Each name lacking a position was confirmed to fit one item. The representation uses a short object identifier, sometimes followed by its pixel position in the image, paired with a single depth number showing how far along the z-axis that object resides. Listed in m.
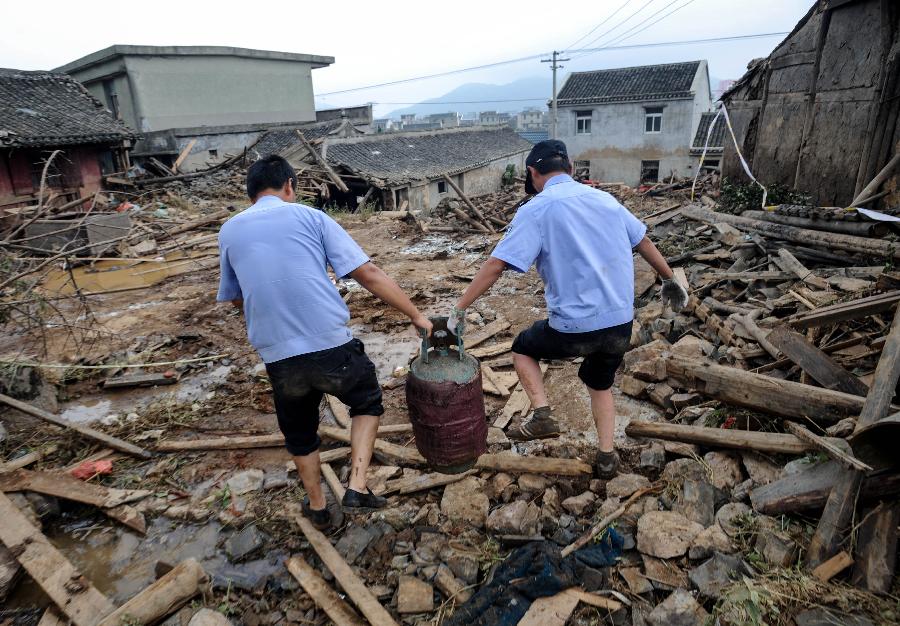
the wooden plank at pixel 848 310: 3.52
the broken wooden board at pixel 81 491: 3.47
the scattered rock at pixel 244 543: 3.13
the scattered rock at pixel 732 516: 2.69
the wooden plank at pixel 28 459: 3.81
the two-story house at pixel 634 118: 29.53
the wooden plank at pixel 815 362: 3.25
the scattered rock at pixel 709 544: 2.57
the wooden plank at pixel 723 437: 2.97
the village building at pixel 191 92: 25.66
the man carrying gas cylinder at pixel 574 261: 2.97
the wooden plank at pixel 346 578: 2.55
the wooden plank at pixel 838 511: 2.35
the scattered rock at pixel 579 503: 3.09
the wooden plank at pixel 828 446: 2.36
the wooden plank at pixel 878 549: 2.17
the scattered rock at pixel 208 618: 2.49
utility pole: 30.69
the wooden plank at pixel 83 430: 4.22
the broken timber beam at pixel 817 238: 5.40
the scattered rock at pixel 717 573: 2.38
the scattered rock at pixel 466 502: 3.20
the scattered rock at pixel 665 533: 2.64
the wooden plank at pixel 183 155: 22.88
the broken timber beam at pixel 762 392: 3.02
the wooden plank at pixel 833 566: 2.25
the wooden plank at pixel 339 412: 4.56
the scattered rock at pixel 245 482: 3.78
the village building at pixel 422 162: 20.22
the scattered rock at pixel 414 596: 2.59
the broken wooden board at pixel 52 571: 2.61
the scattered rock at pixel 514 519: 2.98
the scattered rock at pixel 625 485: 3.15
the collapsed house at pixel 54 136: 15.84
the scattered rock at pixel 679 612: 2.27
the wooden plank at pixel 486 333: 6.29
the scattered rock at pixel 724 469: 3.08
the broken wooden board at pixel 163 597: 2.47
